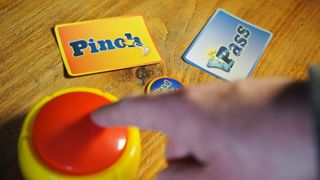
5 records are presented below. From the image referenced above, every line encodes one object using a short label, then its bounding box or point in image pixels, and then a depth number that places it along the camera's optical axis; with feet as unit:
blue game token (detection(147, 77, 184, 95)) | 2.01
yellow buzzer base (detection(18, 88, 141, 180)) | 1.46
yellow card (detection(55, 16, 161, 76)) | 2.05
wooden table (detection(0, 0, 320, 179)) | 1.83
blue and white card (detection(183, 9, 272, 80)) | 2.21
